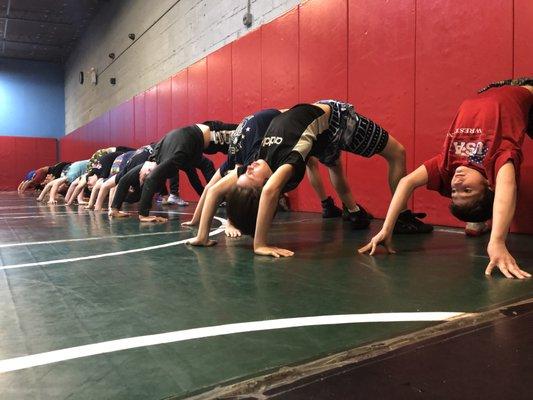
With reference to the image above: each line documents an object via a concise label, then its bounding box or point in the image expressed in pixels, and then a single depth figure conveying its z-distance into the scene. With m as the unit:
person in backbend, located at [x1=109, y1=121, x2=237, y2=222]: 4.02
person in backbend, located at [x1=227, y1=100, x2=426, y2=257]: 2.39
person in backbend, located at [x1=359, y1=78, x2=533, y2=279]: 1.91
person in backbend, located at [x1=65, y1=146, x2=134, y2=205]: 6.42
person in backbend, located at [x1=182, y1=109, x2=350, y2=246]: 2.76
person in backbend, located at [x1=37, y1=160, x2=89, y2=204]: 7.57
